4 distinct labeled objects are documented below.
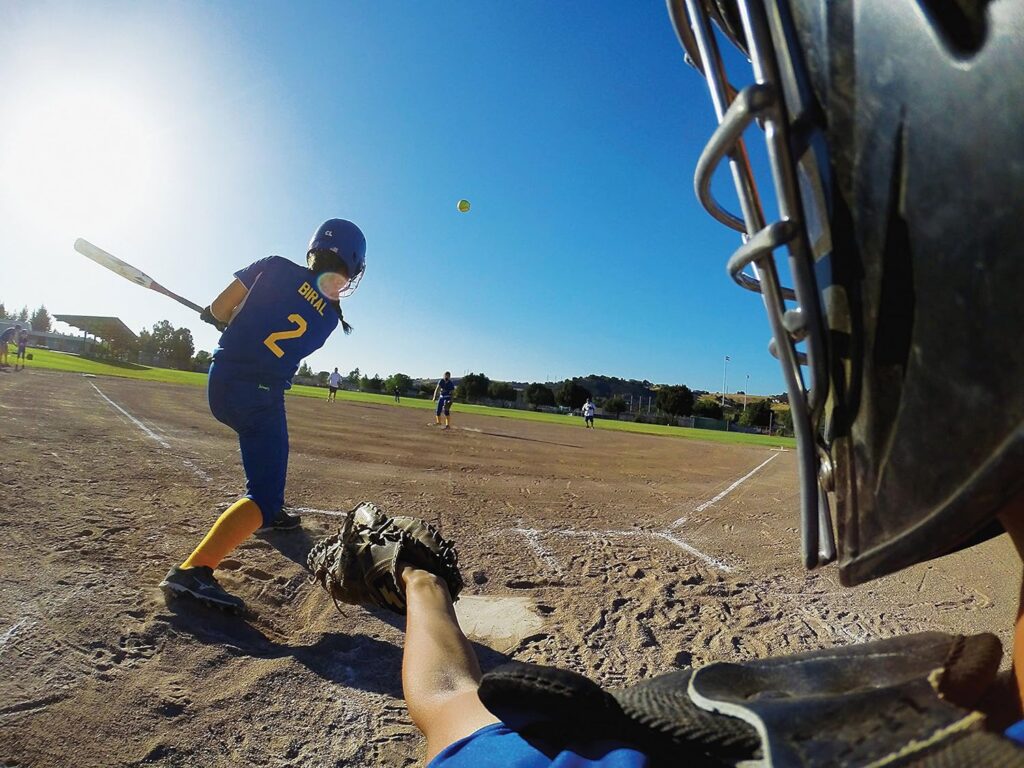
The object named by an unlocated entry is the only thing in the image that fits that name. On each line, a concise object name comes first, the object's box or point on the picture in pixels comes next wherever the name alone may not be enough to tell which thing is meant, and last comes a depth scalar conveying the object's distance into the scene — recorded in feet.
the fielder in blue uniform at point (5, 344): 79.70
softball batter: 8.38
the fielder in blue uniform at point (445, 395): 54.45
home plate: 6.64
